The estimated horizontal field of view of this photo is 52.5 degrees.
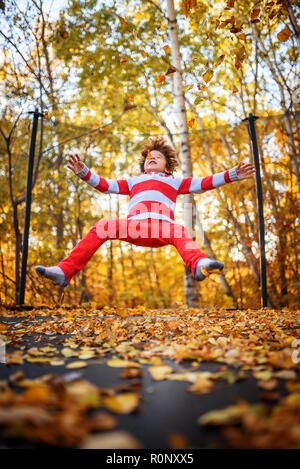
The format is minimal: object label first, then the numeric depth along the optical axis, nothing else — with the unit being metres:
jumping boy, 2.18
